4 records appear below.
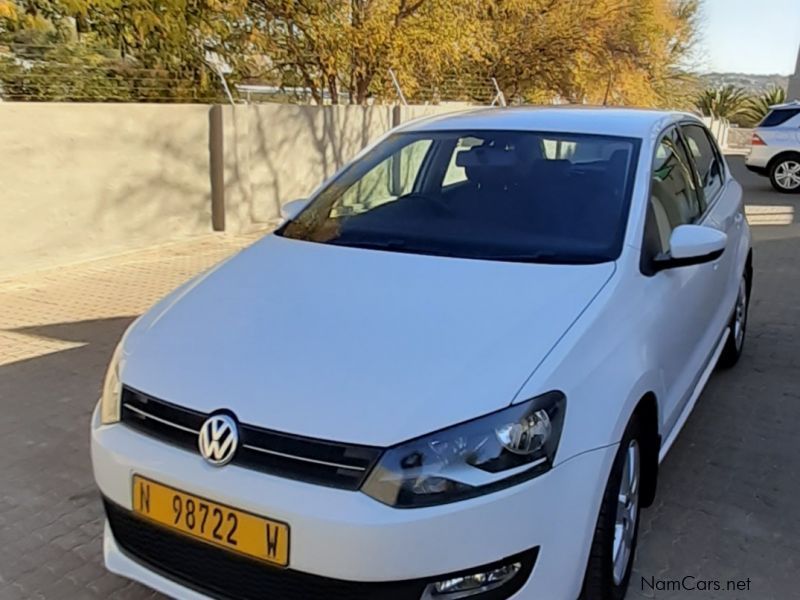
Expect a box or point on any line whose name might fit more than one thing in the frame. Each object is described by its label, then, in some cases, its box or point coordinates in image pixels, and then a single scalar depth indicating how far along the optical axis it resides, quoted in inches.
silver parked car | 562.6
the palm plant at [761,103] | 1049.2
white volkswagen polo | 76.0
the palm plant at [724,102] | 1147.3
